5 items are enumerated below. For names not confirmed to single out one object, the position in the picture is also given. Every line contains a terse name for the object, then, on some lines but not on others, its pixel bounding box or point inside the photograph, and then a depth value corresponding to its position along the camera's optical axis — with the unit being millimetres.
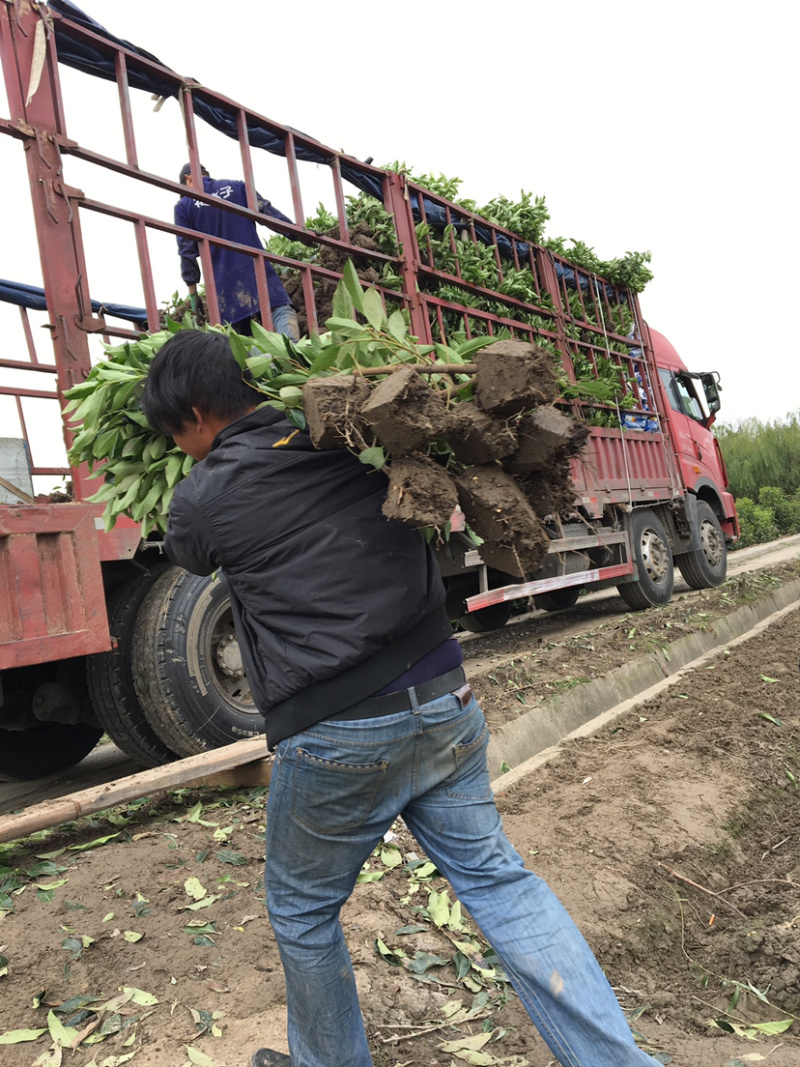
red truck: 3871
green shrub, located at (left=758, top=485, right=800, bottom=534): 23844
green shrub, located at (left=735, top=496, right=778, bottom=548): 21766
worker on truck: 4906
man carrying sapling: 1742
